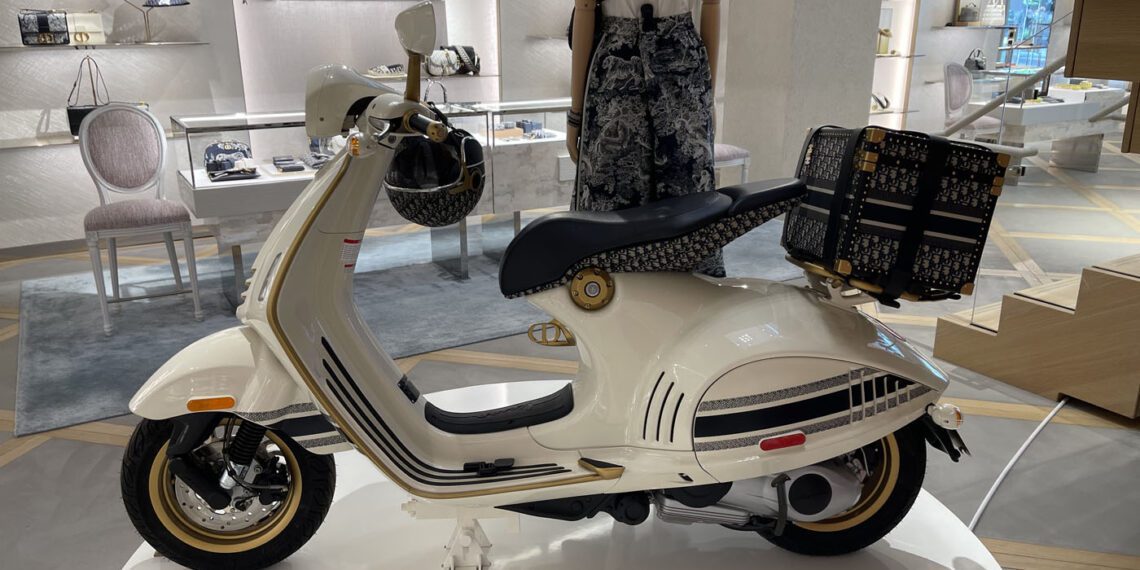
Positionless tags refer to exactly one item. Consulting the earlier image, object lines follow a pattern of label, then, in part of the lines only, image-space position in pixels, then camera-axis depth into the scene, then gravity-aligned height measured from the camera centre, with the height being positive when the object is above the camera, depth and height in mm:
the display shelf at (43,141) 4785 -587
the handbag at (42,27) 4631 +24
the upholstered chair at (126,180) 3568 -627
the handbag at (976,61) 3830 -151
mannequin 2154 -177
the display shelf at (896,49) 5805 -146
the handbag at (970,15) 4824 +66
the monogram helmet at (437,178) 1553 -258
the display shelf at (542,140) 4027 -498
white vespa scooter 1573 -645
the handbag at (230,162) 3428 -506
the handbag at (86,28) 4691 +18
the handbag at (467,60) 5613 -190
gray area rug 3027 -1188
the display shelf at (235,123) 3295 -337
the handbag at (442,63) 5449 -205
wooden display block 2732 -1019
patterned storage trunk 1508 -312
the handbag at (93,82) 4896 -288
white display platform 1742 -1028
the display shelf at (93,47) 4724 -83
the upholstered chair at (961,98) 3337 -301
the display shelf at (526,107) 3953 -343
